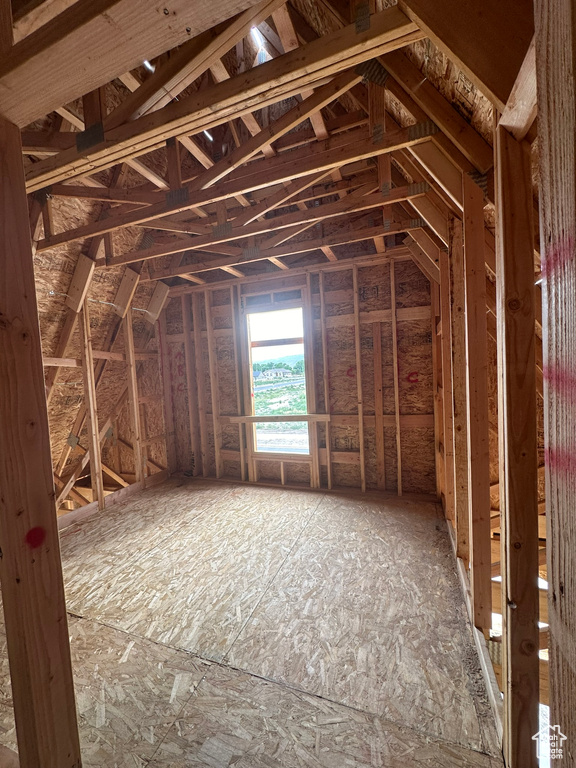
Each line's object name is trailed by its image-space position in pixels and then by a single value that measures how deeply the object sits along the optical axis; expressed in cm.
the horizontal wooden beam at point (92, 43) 58
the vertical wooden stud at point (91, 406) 414
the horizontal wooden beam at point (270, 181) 190
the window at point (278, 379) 493
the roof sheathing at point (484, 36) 93
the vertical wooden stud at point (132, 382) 488
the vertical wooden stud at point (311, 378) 471
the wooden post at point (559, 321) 33
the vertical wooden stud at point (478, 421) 181
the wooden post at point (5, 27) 67
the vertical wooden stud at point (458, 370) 240
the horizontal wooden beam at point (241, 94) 128
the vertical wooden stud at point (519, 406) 112
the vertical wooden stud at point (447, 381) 299
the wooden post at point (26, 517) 68
